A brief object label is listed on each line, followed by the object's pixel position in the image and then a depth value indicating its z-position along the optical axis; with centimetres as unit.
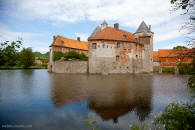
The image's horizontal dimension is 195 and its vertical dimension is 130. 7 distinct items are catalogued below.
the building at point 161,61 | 3179
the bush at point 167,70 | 2710
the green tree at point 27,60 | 4688
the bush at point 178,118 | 216
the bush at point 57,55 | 3185
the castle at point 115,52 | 2339
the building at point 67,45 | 3478
